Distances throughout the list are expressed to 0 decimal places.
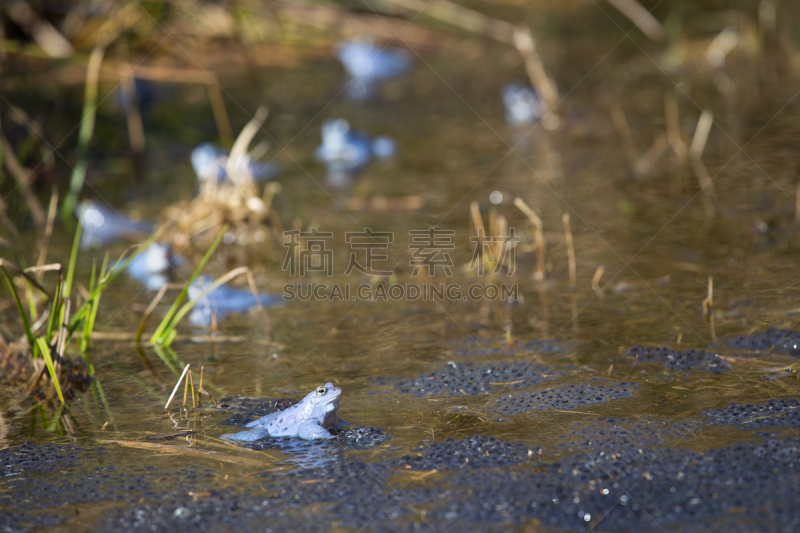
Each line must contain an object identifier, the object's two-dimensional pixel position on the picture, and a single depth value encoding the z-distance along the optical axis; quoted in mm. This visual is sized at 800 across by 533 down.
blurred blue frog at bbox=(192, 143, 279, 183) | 9572
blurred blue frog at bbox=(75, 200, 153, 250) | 9414
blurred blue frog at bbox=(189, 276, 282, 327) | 7527
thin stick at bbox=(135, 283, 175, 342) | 6627
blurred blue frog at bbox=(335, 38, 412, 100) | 15367
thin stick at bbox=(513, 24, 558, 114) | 11656
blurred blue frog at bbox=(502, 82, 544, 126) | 12773
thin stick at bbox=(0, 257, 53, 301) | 5705
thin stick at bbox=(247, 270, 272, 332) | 6867
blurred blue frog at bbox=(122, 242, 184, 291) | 8453
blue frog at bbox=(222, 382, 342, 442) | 5164
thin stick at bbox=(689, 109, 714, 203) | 9773
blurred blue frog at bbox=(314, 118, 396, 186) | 11562
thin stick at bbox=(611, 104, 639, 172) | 10826
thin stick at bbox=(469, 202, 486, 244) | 8083
